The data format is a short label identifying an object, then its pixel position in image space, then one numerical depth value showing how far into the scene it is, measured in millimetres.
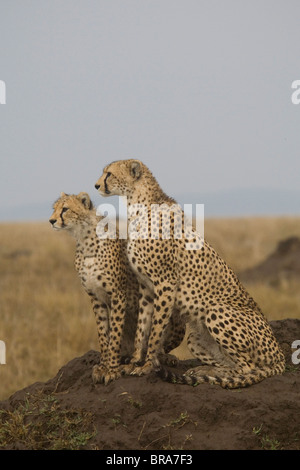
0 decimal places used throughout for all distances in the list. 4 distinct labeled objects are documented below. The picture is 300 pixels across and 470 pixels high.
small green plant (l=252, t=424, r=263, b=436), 8045
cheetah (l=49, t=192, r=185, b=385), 8758
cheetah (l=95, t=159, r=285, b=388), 8578
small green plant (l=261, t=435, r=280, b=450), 7992
